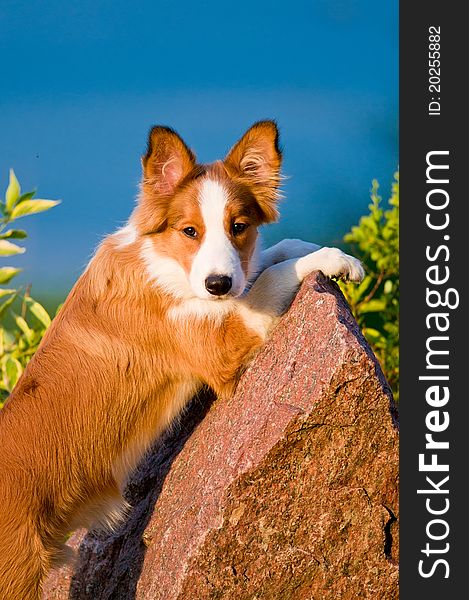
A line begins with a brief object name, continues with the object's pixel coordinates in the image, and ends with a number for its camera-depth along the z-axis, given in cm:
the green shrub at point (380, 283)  848
